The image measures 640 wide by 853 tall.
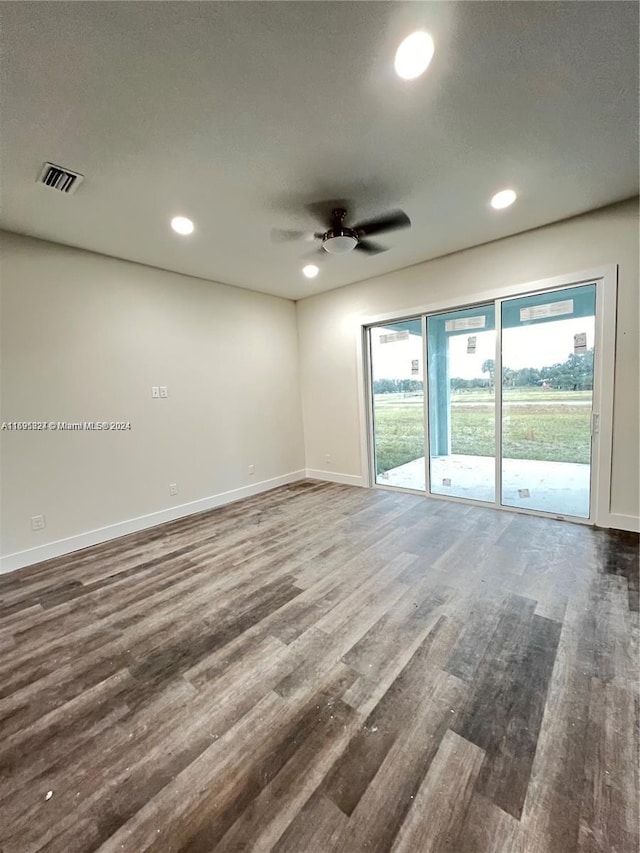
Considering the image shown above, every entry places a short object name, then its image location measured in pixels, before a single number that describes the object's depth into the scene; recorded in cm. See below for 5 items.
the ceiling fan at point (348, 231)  237
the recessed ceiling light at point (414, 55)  145
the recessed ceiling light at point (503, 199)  263
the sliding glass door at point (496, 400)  332
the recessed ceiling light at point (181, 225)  277
